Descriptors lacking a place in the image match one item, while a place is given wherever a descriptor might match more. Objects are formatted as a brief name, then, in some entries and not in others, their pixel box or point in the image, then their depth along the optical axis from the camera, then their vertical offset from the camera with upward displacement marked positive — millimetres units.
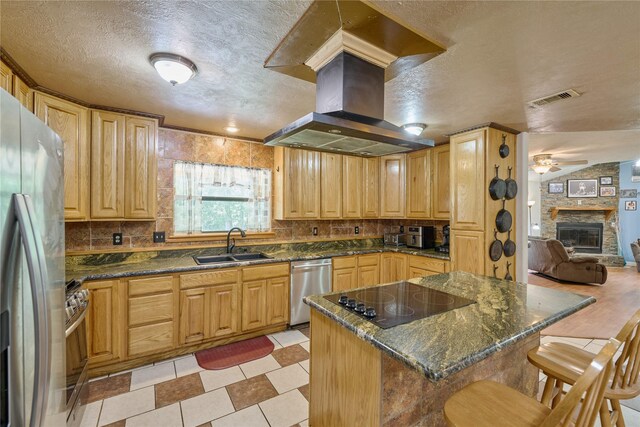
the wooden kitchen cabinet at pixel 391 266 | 4055 -733
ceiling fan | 5461 +1030
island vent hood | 1397 +853
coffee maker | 3832 -361
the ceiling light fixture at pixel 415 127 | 3080 +954
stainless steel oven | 1683 -885
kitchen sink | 3215 -512
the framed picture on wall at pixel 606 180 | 7906 +978
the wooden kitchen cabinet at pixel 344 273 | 3682 -755
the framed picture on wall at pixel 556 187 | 8547 +837
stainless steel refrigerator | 819 -181
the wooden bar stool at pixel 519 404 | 936 -820
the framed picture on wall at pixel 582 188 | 8117 +793
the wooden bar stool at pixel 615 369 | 1407 -809
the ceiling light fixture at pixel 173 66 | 1756 +920
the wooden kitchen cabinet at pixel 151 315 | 2547 -921
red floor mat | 2684 -1379
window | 3352 +204
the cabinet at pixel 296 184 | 3697 +403
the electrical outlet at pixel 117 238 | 2928 -249
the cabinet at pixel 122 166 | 2605 +454
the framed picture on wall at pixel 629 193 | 7500 +580
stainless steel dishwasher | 3402 -814
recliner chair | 5504 -971
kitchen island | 1169 -642
